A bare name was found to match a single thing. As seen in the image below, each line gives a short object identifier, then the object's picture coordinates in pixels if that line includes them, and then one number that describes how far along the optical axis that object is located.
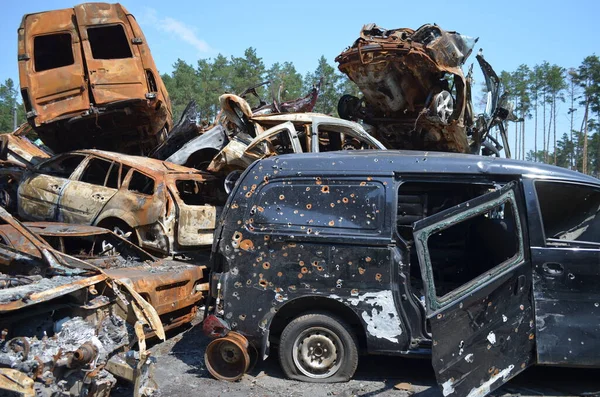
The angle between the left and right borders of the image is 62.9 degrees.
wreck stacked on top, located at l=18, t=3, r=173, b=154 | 8.38
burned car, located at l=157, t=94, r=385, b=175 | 7.20
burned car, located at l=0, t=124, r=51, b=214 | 8.46
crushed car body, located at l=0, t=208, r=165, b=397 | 3.04
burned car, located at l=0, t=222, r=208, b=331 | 4.82
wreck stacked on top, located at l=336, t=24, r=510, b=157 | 8.23
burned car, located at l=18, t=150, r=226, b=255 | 6.70
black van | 3.63
